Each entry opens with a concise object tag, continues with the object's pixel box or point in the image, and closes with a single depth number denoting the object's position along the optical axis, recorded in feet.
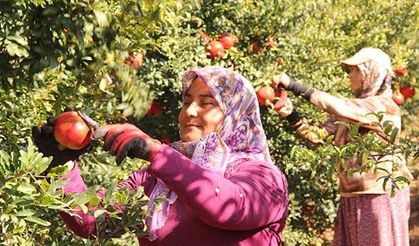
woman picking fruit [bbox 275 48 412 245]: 13.11
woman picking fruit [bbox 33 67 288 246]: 6.89
